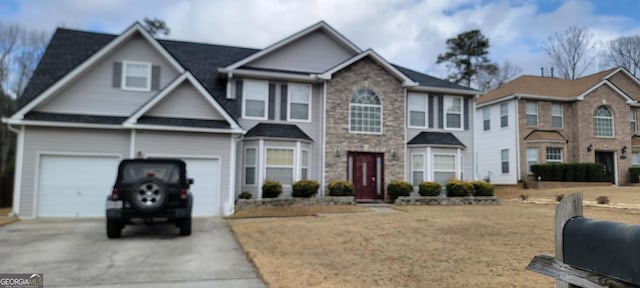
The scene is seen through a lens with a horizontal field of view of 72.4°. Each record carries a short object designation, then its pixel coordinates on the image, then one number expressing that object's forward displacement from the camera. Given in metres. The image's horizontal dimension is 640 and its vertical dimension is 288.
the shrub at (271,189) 16.17
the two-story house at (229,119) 14.20
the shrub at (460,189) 18.23
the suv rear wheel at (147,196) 9.47
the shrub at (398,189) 17.95
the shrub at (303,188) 16.64
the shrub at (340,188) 17.19
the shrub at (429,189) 18.09
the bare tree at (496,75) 39.19
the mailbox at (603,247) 2.39
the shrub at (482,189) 18.41
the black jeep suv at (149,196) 9.48
